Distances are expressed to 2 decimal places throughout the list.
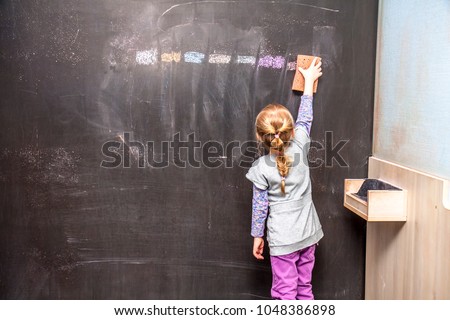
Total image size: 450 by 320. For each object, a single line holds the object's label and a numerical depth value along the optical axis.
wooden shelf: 1.75
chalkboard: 2.12
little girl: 1.83
